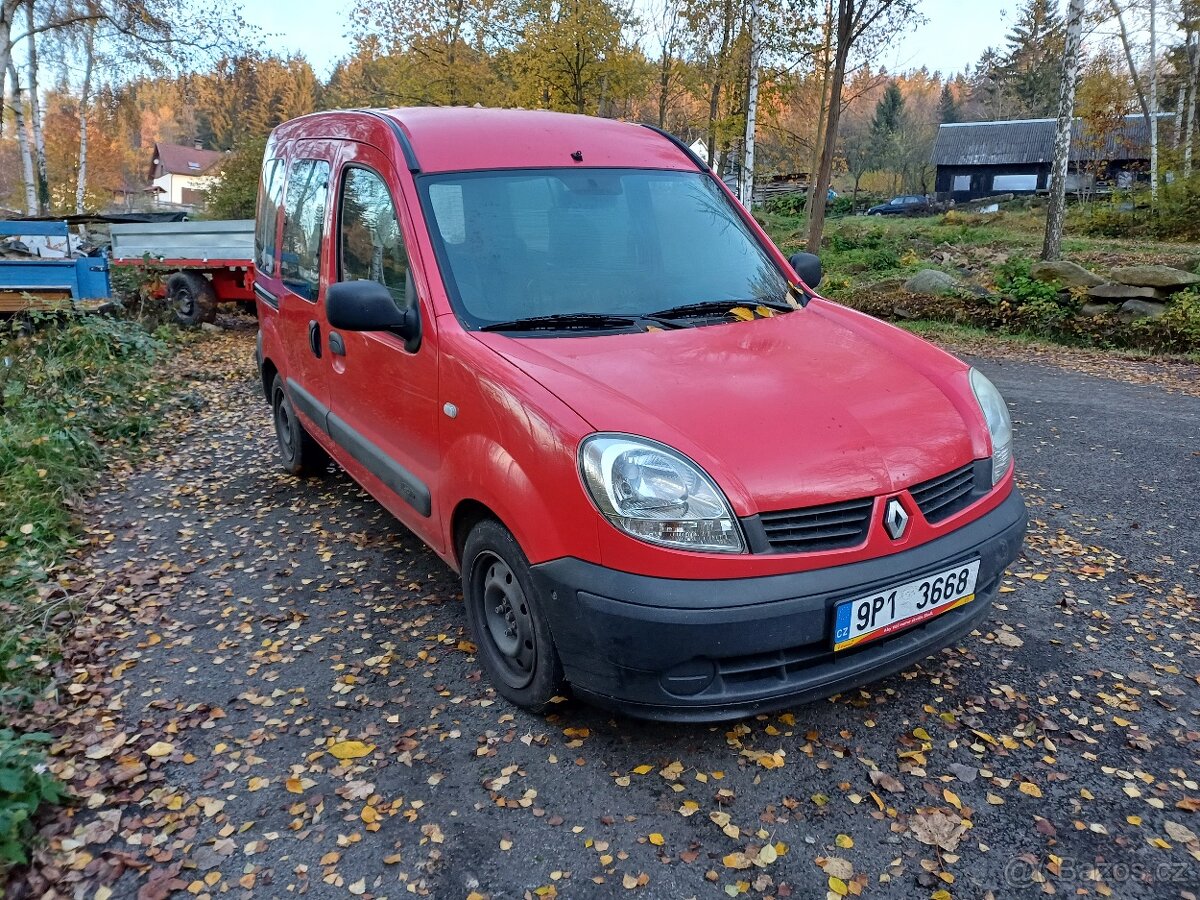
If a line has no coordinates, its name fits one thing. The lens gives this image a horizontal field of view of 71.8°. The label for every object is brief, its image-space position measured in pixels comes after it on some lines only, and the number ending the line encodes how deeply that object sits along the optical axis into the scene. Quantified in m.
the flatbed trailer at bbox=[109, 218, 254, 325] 12.22
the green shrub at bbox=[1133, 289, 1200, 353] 10.24
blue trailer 9.77
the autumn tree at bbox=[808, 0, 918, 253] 12.55
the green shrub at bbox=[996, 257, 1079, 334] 11.41
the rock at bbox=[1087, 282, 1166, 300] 10.86
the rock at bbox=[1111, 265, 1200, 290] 10.83
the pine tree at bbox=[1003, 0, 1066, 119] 47.06
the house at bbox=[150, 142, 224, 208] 68.50
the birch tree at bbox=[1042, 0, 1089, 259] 13.23
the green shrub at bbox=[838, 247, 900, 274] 18.08
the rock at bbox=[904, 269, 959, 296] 12.80
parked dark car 37.95
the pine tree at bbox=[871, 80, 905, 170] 49.14
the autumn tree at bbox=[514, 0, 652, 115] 17.36
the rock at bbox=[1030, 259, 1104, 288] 11.62
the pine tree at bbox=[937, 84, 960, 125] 67.50
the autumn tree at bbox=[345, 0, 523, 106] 21.16
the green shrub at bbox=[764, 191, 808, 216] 34.12
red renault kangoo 2.37
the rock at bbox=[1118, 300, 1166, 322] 10.67
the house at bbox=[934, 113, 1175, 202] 44.12
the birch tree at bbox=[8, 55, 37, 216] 22.97
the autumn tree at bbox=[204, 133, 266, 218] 22.41
